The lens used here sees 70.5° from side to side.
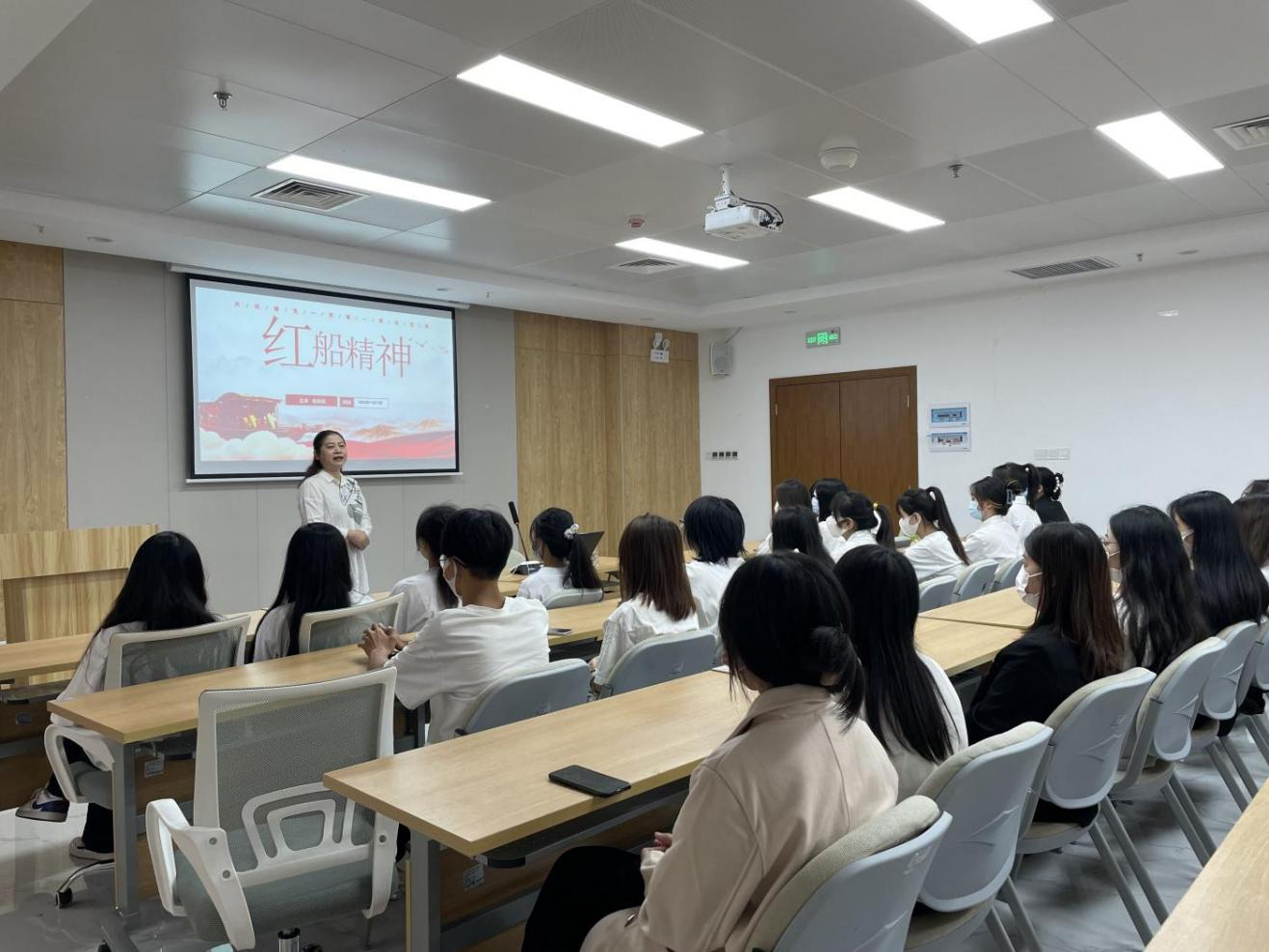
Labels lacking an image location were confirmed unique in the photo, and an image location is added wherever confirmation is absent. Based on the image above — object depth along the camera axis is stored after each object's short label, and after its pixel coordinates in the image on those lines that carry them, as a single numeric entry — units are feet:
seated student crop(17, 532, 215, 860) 9.35
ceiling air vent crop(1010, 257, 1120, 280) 22.54
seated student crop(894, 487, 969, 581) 16.67
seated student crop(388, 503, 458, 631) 11.24
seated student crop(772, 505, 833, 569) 11.98
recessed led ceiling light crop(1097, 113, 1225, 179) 14.48
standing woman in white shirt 16.89
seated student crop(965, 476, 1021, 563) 18.33
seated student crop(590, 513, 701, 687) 9.95
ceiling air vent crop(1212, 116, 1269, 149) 14.49
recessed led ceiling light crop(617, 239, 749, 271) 21.45
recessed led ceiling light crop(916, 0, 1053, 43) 10.41
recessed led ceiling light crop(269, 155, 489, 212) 15.52
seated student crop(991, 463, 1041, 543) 19.97
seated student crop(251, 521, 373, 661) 9.95
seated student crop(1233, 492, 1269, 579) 12.05
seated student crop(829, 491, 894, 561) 16.26
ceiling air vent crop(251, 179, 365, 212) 16.63
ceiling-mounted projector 15.19
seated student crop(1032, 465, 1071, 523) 20.56
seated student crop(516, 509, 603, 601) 13.88
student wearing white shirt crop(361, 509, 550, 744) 7.84
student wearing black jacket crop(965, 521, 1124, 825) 7.40
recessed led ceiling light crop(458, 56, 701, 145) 11.96
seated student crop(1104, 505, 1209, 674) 9.12
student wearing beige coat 4.12
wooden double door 28.35
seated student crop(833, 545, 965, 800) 5.73
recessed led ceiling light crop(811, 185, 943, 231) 17.76
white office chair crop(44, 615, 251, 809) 8.67
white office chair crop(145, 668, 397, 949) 5.92
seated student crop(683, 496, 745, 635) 11.69
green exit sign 29.84
